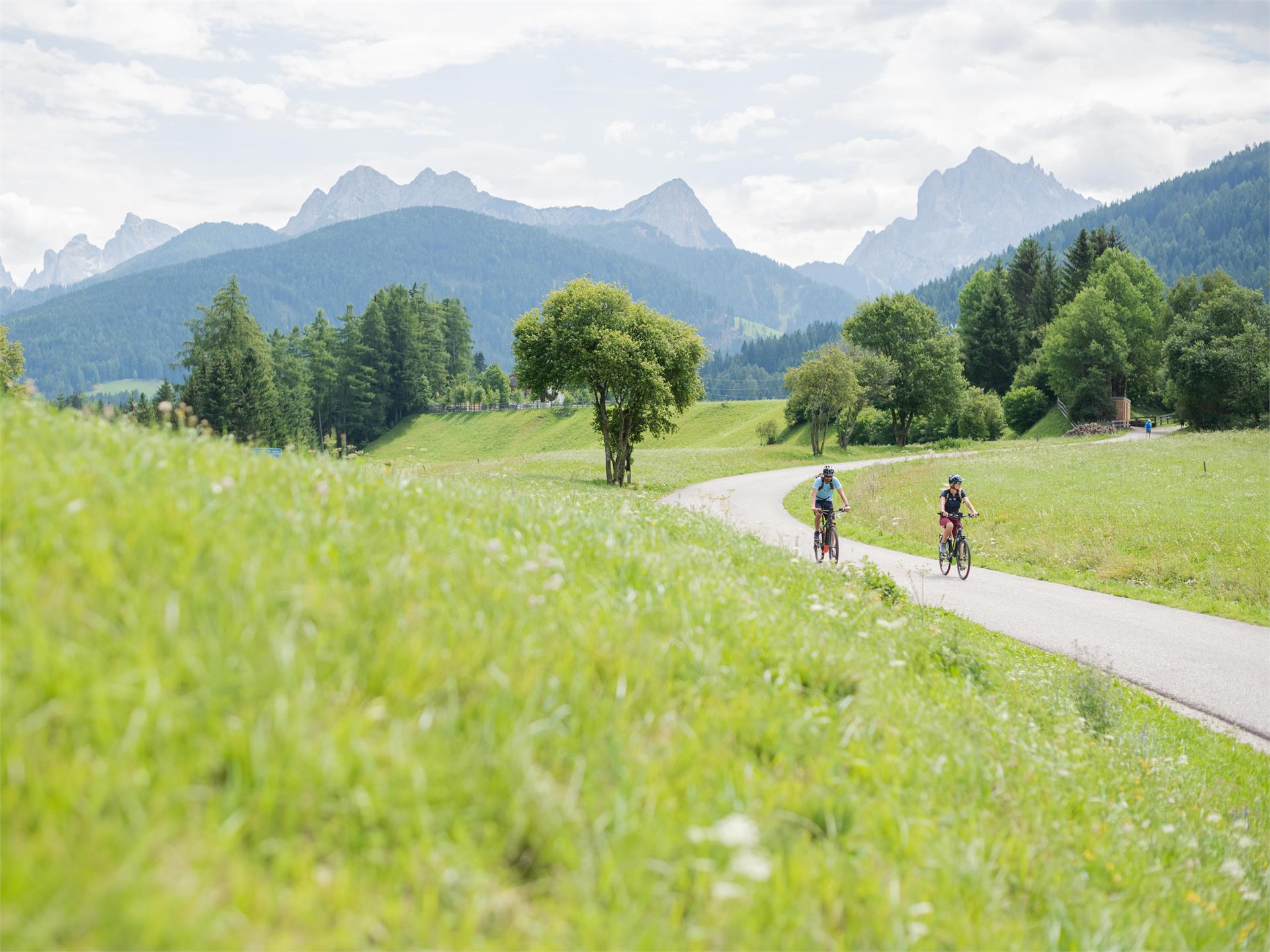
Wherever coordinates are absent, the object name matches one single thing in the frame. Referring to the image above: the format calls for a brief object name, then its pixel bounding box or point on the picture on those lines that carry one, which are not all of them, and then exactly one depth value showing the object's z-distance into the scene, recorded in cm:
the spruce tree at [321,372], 12388
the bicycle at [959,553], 2042
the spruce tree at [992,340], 11181
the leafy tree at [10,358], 4497
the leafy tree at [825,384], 6994
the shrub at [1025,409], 9781
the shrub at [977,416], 8781
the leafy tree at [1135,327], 9838
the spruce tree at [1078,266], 11438
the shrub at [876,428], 9200
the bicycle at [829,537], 2002
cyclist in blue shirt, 1955
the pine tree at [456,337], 15700
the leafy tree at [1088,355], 9100
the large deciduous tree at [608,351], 3834
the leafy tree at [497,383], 14850
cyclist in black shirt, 2042
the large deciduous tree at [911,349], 8156
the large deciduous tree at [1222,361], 6962
